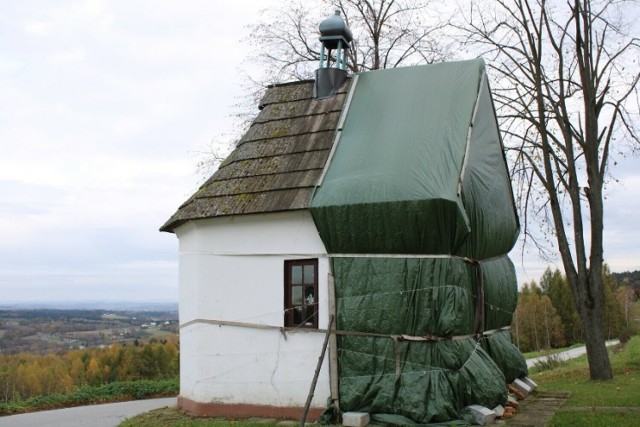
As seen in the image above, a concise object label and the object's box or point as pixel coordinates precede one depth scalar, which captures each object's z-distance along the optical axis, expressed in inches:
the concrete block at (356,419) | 364.2
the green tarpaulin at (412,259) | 369.7
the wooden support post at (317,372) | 352.8
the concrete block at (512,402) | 415.7
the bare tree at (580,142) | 596.4
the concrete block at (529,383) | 496.7
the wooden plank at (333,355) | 385.4
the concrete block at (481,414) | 355.9
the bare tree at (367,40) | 843.4
